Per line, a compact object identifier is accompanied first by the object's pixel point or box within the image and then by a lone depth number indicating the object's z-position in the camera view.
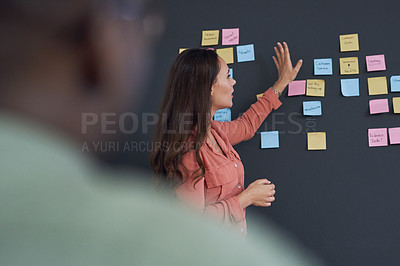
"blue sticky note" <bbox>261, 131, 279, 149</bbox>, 1.64
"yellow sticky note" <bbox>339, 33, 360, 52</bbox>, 1.59
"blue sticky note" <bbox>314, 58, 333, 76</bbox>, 1.61
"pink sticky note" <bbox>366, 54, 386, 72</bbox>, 1.56
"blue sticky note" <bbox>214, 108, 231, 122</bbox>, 1.73
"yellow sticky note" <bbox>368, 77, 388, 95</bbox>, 1.55
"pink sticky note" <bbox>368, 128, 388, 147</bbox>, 1.53
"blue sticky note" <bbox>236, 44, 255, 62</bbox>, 1.72
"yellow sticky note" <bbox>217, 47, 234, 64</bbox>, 1.75
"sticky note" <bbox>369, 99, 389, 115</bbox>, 1.54
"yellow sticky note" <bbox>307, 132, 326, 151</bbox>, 1.59
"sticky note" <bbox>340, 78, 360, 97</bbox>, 1.58
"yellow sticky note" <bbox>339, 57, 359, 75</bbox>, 1.59
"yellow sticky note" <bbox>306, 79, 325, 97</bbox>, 1.61
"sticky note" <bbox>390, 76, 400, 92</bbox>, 1.54
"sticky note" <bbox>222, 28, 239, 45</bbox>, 1.75
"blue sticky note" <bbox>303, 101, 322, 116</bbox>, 1.61
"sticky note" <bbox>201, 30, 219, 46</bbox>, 1.78
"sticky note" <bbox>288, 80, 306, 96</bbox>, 1.63
